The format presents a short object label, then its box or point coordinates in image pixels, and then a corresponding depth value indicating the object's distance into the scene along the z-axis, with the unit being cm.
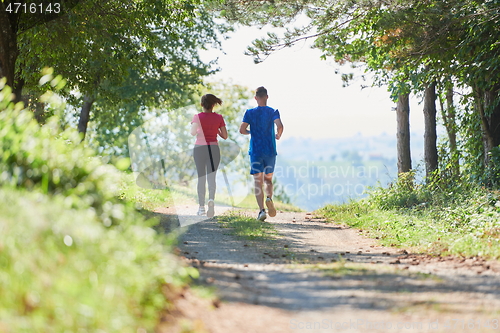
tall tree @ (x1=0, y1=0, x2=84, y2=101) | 1867
